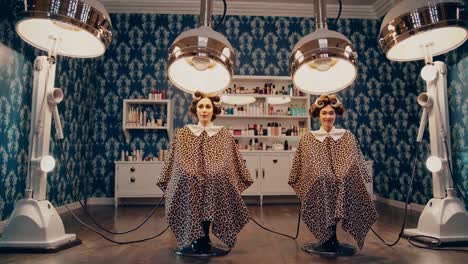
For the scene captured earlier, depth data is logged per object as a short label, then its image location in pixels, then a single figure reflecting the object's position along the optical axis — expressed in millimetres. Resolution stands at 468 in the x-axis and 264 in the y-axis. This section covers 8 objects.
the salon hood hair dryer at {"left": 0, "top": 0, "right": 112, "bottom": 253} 1985
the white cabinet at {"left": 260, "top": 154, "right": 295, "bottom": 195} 5453
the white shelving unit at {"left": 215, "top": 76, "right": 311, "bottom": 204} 5453
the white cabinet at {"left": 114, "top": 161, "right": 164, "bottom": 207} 5309
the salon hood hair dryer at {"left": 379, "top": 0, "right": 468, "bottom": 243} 1880
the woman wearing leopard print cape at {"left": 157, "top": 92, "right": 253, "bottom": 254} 2113
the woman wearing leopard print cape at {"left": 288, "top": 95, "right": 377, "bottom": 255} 2150
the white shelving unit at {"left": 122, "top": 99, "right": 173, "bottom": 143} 5648
